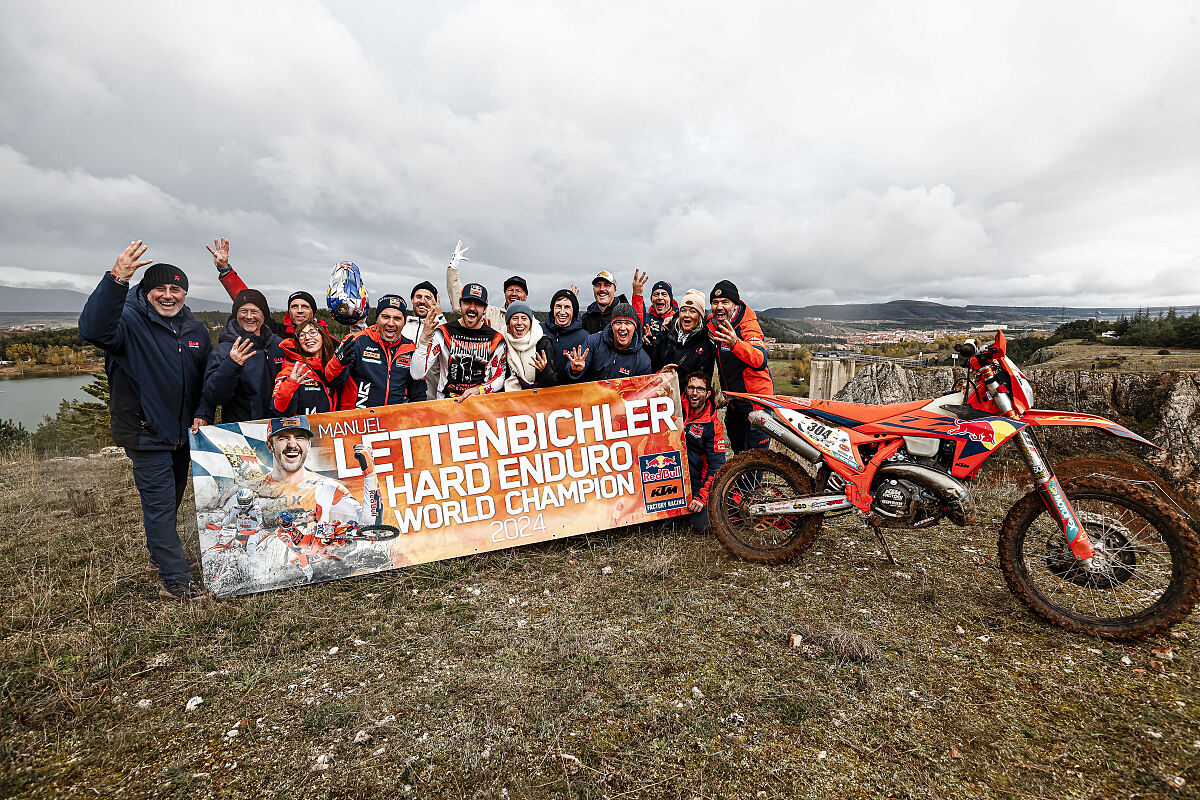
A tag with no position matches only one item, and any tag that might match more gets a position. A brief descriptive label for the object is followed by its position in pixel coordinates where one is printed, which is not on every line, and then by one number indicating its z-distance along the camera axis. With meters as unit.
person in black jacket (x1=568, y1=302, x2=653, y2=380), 4.99
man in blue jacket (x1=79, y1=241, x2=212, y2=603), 3.66
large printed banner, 3.89
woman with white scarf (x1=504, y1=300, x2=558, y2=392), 4.68
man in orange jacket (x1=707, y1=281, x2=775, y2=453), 4.53
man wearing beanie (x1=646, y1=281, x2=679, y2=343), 6.04
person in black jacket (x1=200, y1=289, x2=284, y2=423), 3.88
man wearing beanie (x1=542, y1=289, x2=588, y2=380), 5.27
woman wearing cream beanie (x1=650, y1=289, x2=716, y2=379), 5.11
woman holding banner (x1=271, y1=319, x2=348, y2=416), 4.39
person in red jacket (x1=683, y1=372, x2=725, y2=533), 4.91
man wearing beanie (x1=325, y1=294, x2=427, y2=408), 4.62
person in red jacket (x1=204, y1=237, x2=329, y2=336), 4.98
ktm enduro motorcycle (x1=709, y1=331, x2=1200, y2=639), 3.00
